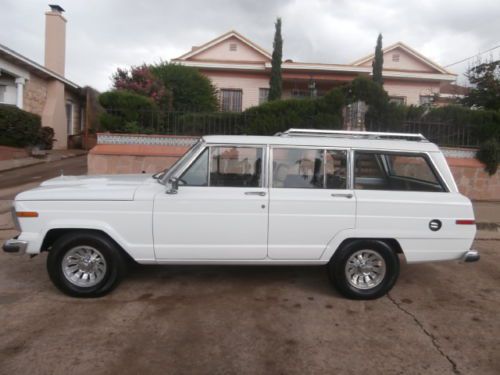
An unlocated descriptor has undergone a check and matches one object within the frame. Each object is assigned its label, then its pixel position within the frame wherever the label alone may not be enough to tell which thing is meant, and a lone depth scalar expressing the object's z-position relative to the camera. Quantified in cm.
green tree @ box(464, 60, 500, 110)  1410
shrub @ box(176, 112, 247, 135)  1052
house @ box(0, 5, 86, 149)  1680
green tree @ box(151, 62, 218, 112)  1369
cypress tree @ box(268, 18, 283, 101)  1853
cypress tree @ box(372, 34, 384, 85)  1852
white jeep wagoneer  427
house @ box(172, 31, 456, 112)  1983
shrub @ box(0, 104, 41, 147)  1491
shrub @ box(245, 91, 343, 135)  1042
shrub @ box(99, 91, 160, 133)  1028
